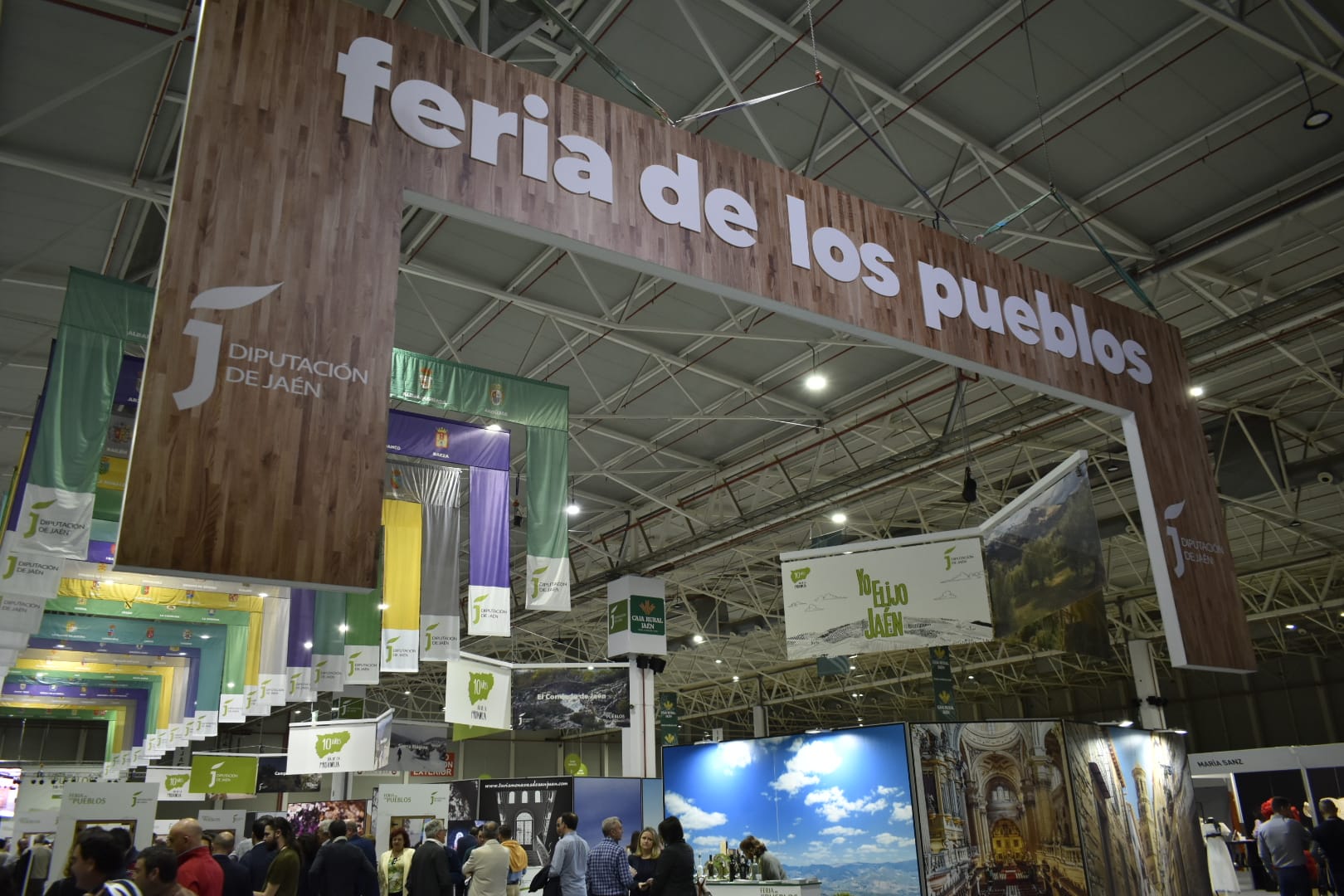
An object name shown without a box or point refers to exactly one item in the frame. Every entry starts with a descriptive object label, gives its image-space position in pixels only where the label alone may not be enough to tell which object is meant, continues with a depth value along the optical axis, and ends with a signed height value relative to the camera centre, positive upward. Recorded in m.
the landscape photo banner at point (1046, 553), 8.44 +1.98
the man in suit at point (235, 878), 6.57 -0.51
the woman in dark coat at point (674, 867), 6.25 -0.51
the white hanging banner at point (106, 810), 9.43 -0.07
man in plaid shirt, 6.91 -0.58
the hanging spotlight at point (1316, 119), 7.77 +4.98
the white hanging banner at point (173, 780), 21.88 +0.46
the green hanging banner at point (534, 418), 9.16 +3.56
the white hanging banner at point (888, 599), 10.21 +1.87
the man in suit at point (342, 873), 7.23 -0.55
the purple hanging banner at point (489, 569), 9.09 +2.02
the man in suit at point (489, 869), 7.61 -0.59
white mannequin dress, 13.43 -1.28
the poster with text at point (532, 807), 13.10 -0.23
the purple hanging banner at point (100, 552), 11.55 +2.88
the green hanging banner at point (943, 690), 14.83 +1.27
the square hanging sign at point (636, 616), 16.80 +2.87
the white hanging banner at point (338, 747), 17.19 +0.84
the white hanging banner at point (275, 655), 13.69 +1.95
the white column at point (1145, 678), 20.62 +1.98
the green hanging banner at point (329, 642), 11.93 +1.83
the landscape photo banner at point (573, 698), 15.76 +1.43
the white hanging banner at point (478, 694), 13.66 +1.34
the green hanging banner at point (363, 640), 11.56 +1.78
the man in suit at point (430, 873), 7.87 -0.62
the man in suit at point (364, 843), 8.78 -0.43
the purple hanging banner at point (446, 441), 9.39 +3.31
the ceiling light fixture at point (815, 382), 12.02 +4.76
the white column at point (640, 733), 15.91 +0.84
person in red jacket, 5.18 -0.32
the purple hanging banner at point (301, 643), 12.00 +1.84
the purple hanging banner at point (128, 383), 7.91 +3.29
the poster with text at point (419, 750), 25.19 +1.10
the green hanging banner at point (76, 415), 7.49 +2.92
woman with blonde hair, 8.08 -0.61
